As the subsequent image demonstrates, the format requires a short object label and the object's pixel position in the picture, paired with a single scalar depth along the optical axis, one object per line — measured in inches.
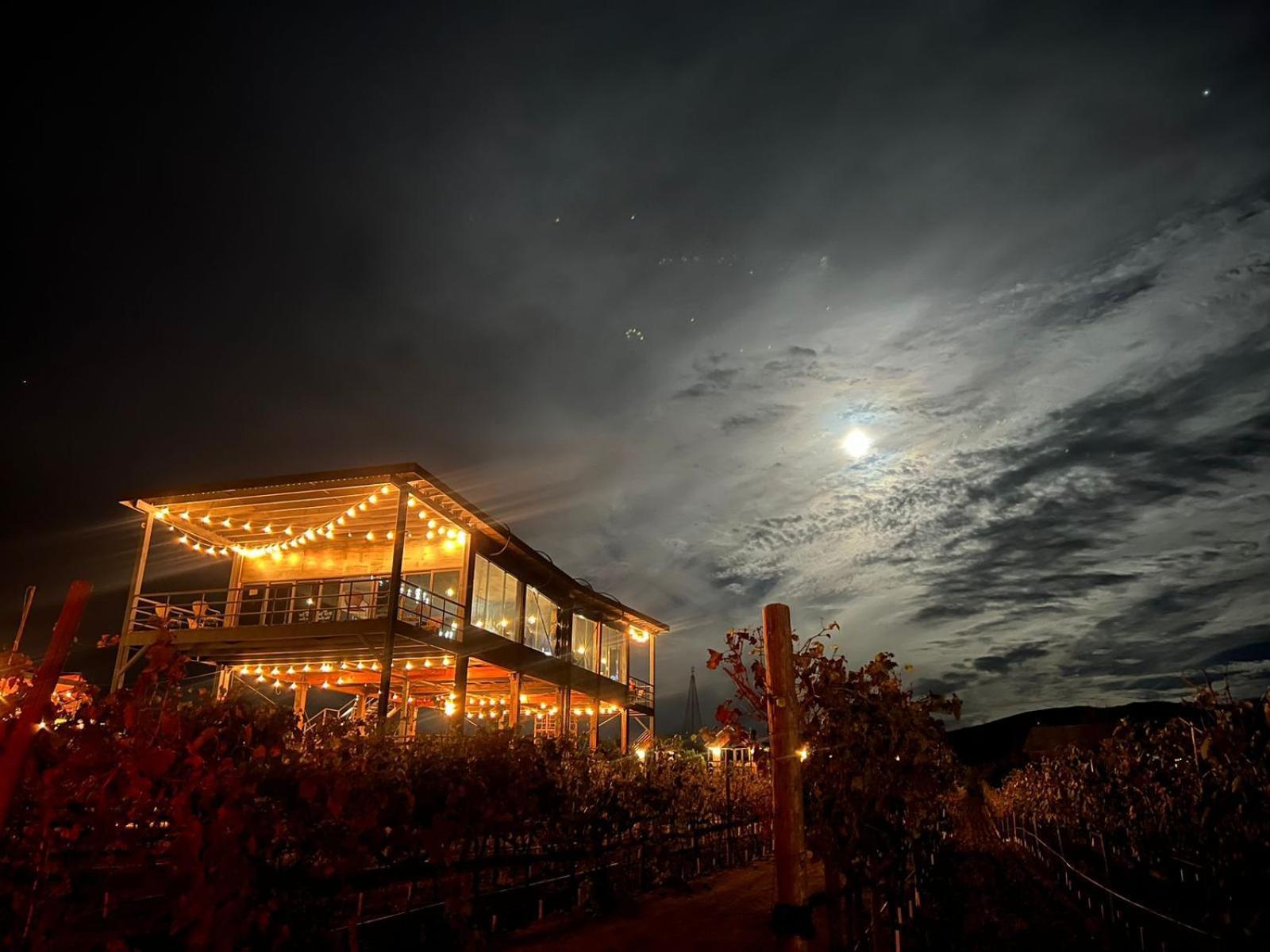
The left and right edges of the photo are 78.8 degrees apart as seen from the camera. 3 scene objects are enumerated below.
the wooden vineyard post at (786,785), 208.7
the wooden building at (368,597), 741.9
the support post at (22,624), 200.1
